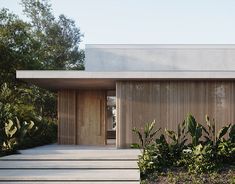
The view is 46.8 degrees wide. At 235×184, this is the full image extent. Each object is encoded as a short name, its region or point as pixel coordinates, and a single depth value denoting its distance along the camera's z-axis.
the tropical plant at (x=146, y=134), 7.13
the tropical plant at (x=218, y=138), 7.09
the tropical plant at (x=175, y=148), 7.10
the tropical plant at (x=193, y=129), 7.03
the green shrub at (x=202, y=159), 6.74
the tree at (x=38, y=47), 14.43
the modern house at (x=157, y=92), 8.65
